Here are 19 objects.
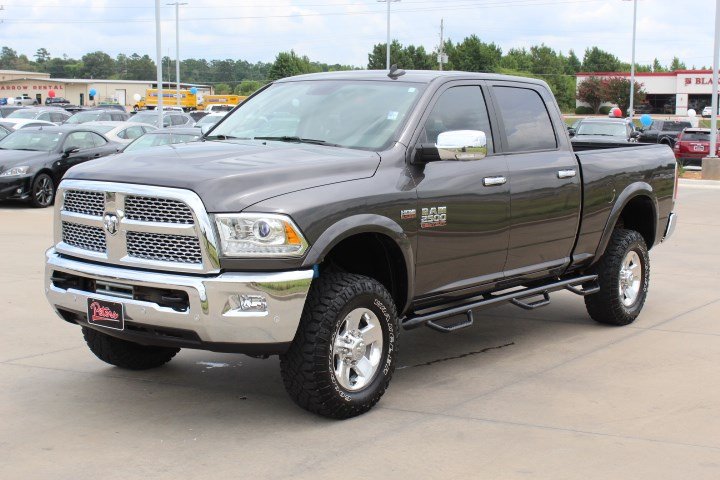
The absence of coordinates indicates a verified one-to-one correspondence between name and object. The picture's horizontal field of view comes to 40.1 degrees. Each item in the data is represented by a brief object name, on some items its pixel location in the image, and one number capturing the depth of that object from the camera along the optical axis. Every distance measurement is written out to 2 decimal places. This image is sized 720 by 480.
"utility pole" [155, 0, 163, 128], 33.44
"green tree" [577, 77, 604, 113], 85.69
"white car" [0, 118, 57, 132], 29.26
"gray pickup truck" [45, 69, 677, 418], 5.19
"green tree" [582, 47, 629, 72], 122.72
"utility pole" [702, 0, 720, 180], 26.44
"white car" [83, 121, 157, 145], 22.36
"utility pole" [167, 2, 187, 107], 61.20
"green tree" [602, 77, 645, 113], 83.75
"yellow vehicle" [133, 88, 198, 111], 72.75
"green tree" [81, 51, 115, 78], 177.75
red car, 33.62
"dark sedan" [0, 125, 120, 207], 17.95
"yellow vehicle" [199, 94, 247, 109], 72.19
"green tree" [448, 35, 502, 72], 101.06
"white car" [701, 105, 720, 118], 69.78
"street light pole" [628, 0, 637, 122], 60.03
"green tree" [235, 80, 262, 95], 128.62
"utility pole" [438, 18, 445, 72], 77.50
